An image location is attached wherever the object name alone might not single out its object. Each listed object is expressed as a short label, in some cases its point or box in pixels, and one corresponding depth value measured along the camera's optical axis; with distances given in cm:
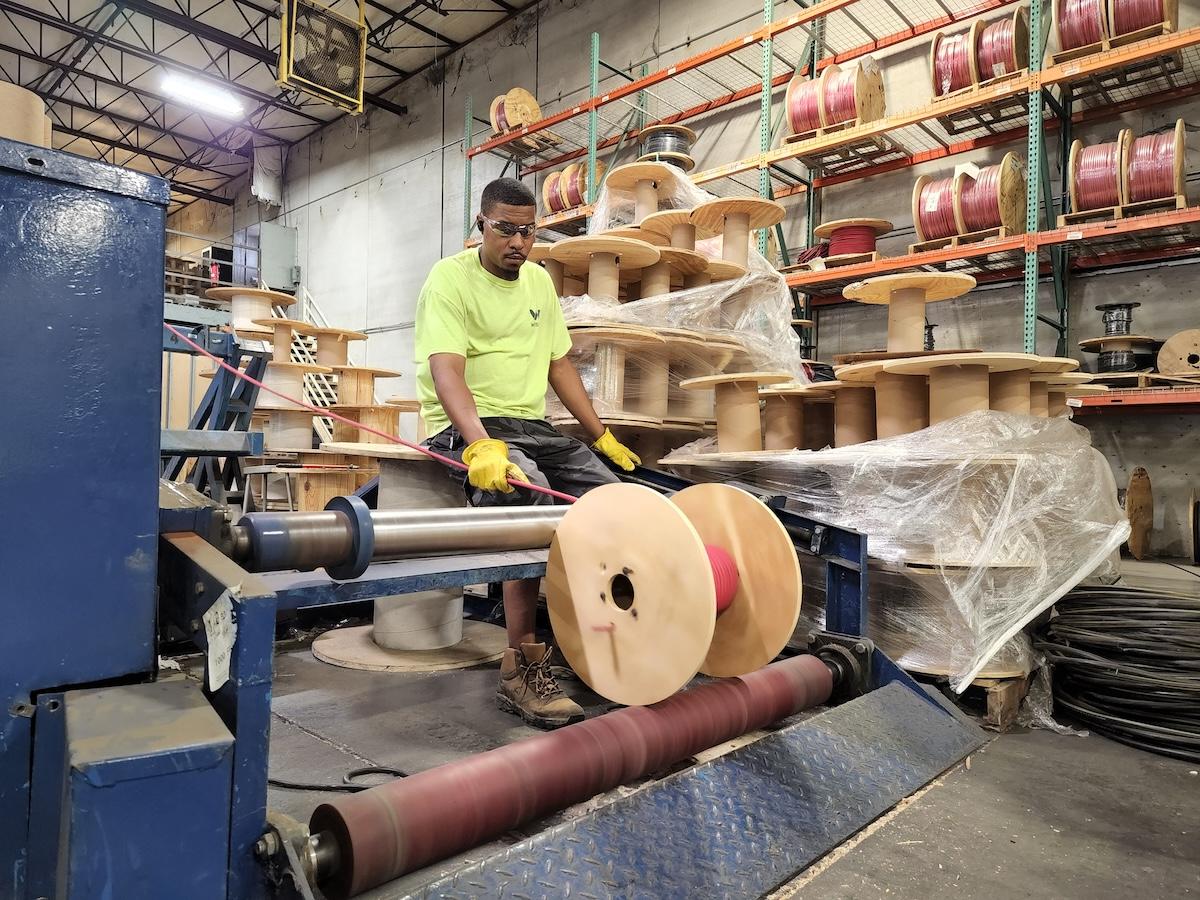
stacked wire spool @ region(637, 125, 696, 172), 608
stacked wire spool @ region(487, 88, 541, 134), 895
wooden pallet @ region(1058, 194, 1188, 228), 464
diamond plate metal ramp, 136
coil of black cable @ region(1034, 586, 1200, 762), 255
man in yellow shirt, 261
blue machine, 88
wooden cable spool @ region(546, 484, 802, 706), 148
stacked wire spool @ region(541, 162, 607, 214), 813
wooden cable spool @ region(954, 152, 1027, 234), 514
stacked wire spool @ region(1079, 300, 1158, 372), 511
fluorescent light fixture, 1138
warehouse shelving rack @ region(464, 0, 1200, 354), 504
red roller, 129
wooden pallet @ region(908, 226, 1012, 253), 525
